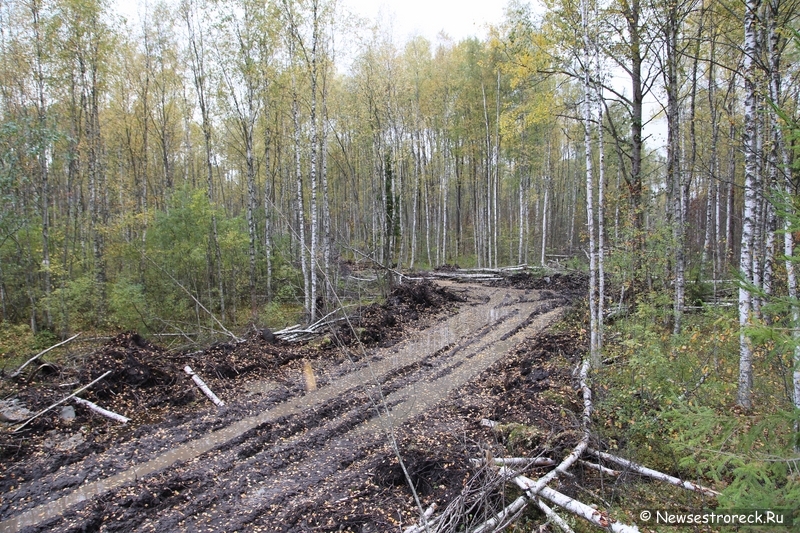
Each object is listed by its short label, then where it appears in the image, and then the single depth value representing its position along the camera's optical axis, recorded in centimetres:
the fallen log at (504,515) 352
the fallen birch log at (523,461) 437
